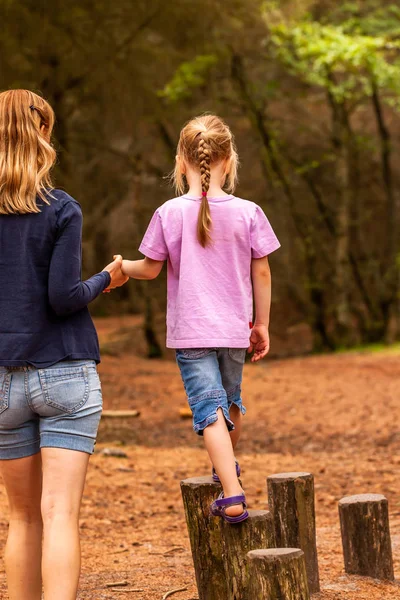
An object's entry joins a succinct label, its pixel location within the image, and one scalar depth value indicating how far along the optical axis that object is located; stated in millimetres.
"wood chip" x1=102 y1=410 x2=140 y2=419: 10594
